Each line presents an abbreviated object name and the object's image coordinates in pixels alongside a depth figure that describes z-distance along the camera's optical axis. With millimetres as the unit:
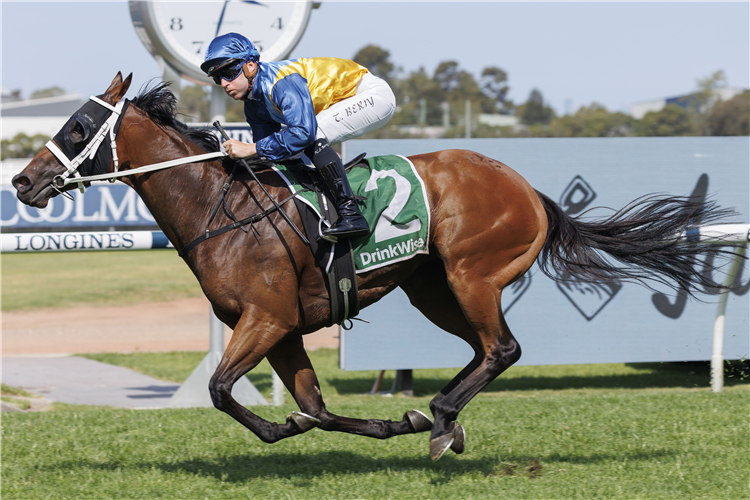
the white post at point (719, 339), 12461
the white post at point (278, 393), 12539
